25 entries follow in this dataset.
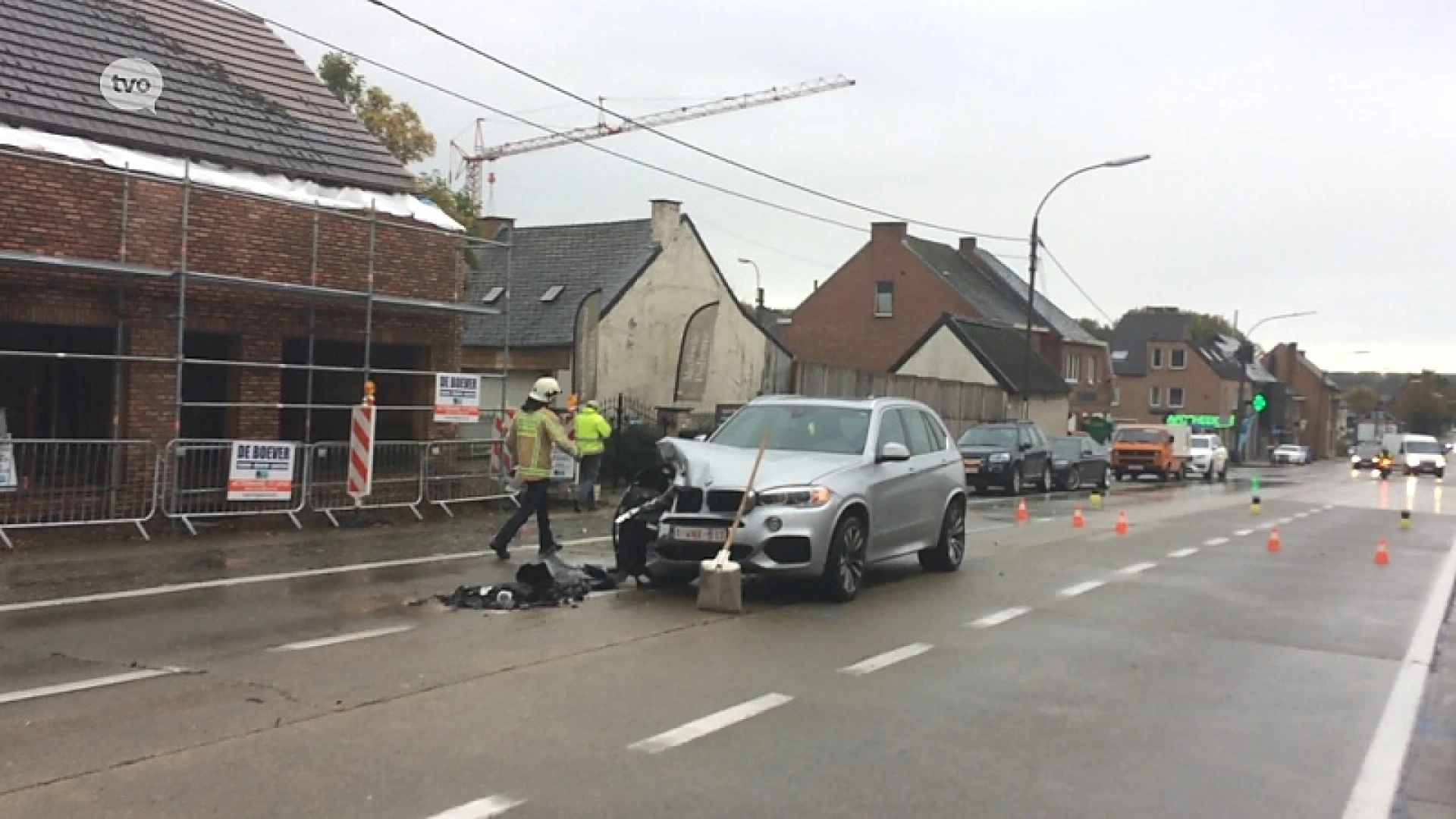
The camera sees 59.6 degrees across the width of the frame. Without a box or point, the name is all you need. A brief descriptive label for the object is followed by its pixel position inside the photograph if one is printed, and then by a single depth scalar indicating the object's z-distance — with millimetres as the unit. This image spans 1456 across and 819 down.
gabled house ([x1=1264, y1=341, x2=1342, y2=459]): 109375
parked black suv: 28281
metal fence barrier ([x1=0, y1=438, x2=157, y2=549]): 12602
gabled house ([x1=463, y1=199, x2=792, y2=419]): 28297
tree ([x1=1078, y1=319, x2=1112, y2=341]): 93850
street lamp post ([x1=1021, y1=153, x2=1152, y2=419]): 33250
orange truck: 39875
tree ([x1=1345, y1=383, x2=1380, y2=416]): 149125
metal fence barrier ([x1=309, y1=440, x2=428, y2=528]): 15312
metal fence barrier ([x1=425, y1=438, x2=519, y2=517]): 17078
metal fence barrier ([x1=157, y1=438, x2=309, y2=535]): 13852
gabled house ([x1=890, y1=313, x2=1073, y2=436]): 46656
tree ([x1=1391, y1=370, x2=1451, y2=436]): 139000
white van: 55469
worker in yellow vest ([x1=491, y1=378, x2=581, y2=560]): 12336
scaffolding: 13188
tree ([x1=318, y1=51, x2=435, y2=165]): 32156
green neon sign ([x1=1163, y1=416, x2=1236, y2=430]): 71375
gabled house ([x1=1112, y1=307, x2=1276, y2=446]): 80500
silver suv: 10148
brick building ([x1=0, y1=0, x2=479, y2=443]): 13781
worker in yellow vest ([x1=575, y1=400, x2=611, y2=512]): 18219
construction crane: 51219
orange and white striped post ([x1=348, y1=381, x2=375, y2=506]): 15273
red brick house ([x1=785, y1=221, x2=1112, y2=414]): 54812
